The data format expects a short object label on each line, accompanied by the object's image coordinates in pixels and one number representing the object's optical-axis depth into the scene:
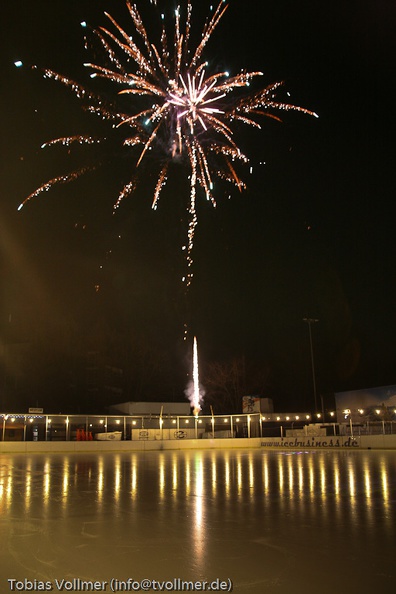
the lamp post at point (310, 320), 48.75
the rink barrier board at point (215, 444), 30.22
